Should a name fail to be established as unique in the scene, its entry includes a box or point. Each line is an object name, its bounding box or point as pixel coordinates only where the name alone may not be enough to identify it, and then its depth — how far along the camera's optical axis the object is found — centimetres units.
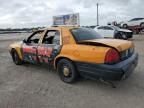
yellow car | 234
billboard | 1607
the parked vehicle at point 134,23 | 1437
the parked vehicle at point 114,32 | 959
